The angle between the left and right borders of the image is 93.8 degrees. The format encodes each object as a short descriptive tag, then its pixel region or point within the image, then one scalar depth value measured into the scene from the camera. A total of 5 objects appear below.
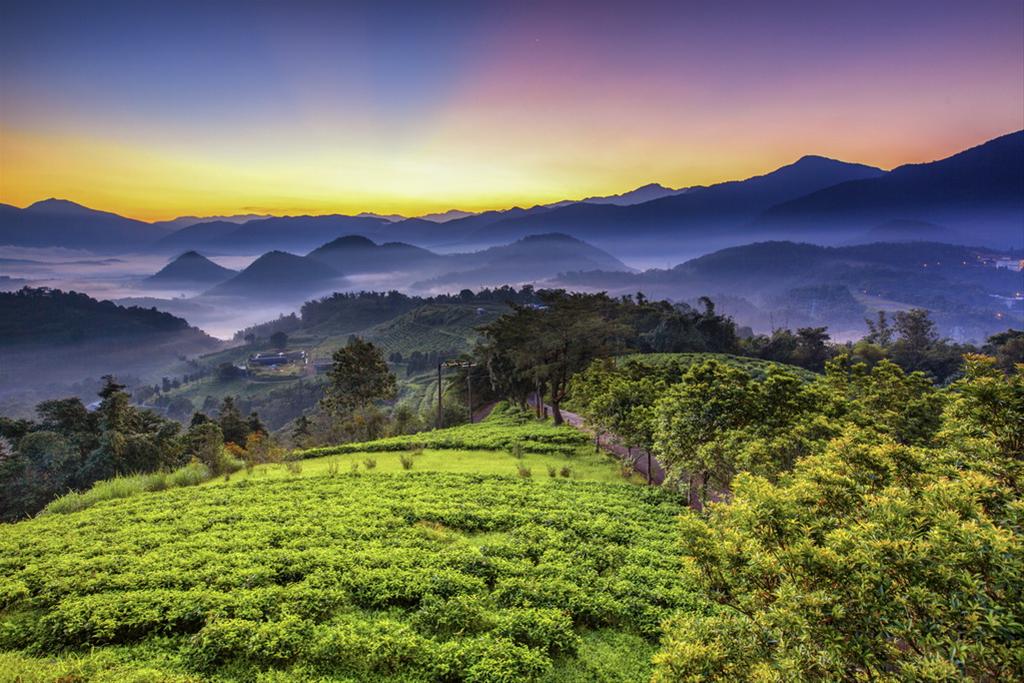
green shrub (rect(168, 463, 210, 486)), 21.52
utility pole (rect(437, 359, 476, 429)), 43.93
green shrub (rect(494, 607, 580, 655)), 8.80
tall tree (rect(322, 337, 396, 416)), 45.38
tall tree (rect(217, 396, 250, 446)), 47.03
